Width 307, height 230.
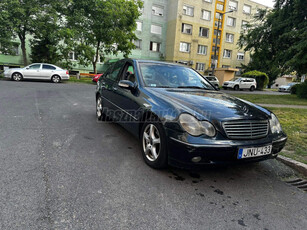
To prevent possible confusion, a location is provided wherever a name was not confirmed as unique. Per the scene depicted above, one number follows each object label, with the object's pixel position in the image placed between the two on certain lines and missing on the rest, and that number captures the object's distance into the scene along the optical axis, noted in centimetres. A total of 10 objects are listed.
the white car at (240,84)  2653
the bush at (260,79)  3019
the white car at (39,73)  1673
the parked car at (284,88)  3009
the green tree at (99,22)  1966
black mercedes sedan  252
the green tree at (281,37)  1247
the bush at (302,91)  1441
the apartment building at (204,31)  3309
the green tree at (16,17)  1683
